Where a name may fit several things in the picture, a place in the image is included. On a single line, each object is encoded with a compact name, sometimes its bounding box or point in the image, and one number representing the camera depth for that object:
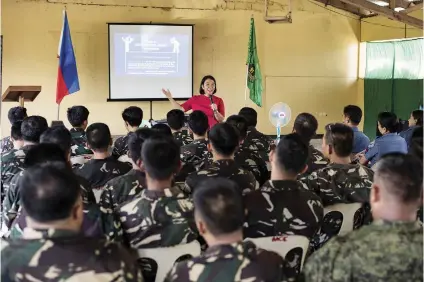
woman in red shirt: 5.67
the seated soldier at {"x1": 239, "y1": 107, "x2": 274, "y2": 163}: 4.13
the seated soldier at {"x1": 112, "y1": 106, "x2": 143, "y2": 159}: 4.28
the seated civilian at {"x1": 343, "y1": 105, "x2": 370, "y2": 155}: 4.48
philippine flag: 6.30
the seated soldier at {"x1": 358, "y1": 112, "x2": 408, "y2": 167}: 4.09
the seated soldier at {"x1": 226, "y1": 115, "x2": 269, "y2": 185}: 3.66
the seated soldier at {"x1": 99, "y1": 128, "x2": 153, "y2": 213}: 2.36
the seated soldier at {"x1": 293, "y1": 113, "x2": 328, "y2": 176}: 3.92
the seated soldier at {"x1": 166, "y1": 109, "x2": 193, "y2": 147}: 4.45
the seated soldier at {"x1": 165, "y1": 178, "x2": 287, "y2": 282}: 1.43
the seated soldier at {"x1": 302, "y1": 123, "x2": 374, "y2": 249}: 2.56
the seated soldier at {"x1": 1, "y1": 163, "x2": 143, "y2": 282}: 1.38
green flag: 9.05
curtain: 8.78
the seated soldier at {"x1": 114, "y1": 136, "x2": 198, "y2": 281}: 1.96
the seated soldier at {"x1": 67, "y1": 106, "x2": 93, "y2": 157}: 4.01
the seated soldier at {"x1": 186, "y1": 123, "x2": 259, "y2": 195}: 2.73
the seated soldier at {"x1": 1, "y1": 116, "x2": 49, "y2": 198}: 3.01
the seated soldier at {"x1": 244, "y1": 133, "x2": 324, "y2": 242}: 2.09
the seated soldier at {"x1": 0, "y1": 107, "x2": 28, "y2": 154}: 4.95
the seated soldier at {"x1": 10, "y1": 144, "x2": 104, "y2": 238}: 1.92
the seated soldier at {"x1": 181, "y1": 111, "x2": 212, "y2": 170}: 3.62
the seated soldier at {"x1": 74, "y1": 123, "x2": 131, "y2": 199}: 2.87
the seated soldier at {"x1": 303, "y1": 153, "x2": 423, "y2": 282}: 1.39
